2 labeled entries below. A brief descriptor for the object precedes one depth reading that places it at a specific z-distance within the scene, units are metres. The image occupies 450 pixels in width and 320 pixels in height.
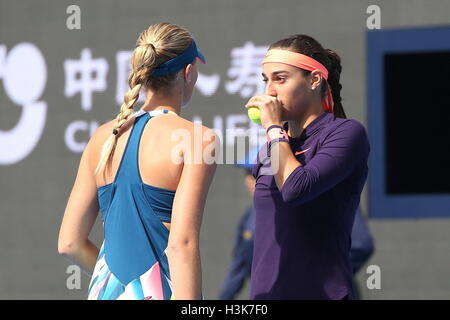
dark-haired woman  6.36
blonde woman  6.02
